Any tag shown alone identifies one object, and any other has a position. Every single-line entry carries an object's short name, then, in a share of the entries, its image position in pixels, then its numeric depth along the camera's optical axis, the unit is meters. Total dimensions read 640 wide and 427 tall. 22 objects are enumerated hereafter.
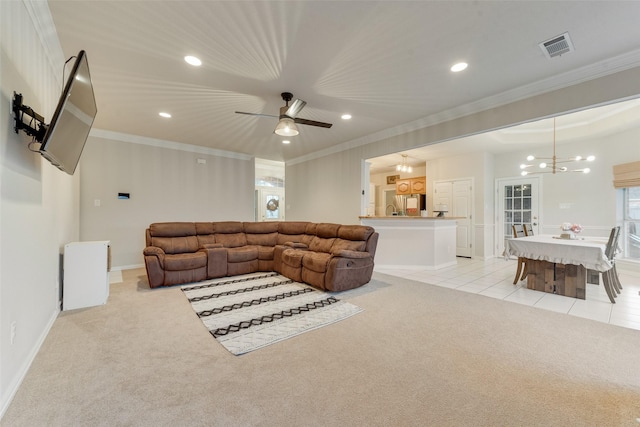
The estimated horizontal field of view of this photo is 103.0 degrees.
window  4.72
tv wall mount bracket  1.64
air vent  2.25
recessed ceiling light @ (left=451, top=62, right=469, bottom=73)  2.67
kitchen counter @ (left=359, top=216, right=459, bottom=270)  5.00
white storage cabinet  2.86
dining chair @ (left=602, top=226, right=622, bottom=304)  3.21
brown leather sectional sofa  3.59
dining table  3.21
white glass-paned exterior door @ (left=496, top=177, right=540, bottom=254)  6.07
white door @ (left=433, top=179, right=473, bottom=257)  6.57
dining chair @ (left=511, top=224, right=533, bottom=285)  3.95
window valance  4.50
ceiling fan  2.99
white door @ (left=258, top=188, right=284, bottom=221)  9.12
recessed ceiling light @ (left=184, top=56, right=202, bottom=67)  2.57
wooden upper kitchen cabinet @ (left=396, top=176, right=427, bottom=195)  7.70
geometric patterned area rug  2.29
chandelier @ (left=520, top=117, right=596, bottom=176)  5.04
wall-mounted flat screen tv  1.55
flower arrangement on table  4.03
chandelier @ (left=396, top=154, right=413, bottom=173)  6.72
